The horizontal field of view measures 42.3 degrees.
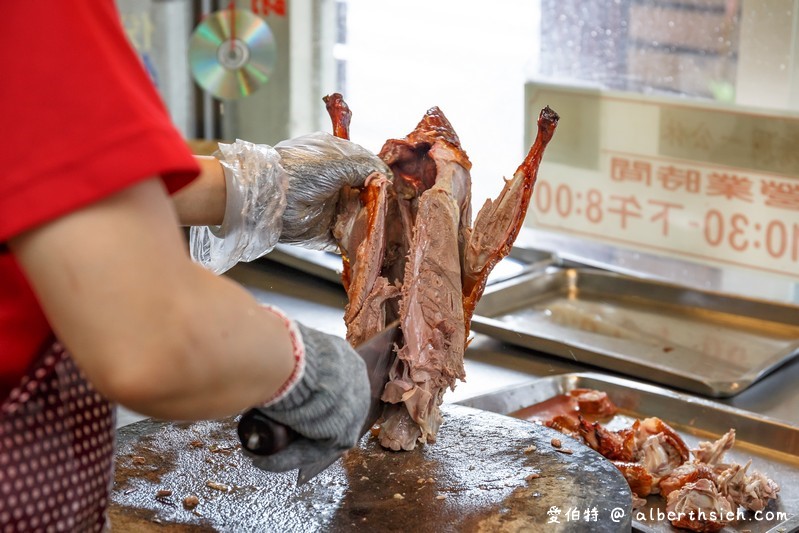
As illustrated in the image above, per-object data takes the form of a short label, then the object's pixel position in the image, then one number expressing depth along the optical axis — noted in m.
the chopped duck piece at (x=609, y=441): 1.95
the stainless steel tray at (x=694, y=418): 2.00
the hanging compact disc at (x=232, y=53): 3.67
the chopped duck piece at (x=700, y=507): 1.71
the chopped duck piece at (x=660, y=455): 1.91
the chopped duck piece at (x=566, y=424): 2.04
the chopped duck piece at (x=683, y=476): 1.85
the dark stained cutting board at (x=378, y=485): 1.49
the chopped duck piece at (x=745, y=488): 1.81
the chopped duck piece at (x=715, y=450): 1.97
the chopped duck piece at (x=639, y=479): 1.86
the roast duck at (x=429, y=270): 1.72
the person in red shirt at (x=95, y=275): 0.76
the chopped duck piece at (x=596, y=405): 2.23
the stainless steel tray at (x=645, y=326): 2.38
